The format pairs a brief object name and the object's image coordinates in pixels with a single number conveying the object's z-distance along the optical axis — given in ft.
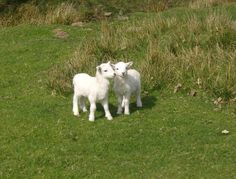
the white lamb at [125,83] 40.01
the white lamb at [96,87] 39.32
